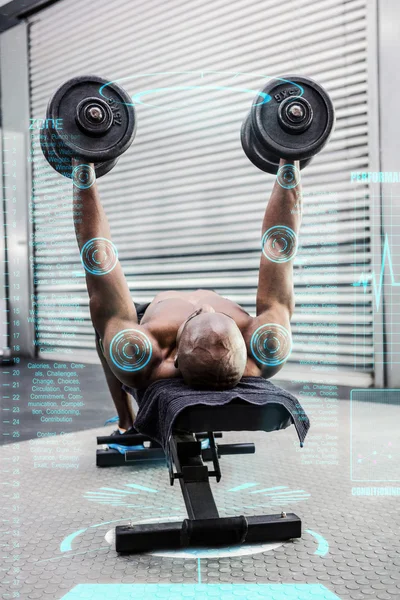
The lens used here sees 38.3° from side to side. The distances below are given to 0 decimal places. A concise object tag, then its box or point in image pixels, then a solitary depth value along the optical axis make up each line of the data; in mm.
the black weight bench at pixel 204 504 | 1099
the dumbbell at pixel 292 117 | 1337
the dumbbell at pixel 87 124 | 1236
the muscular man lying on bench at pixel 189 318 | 1208
